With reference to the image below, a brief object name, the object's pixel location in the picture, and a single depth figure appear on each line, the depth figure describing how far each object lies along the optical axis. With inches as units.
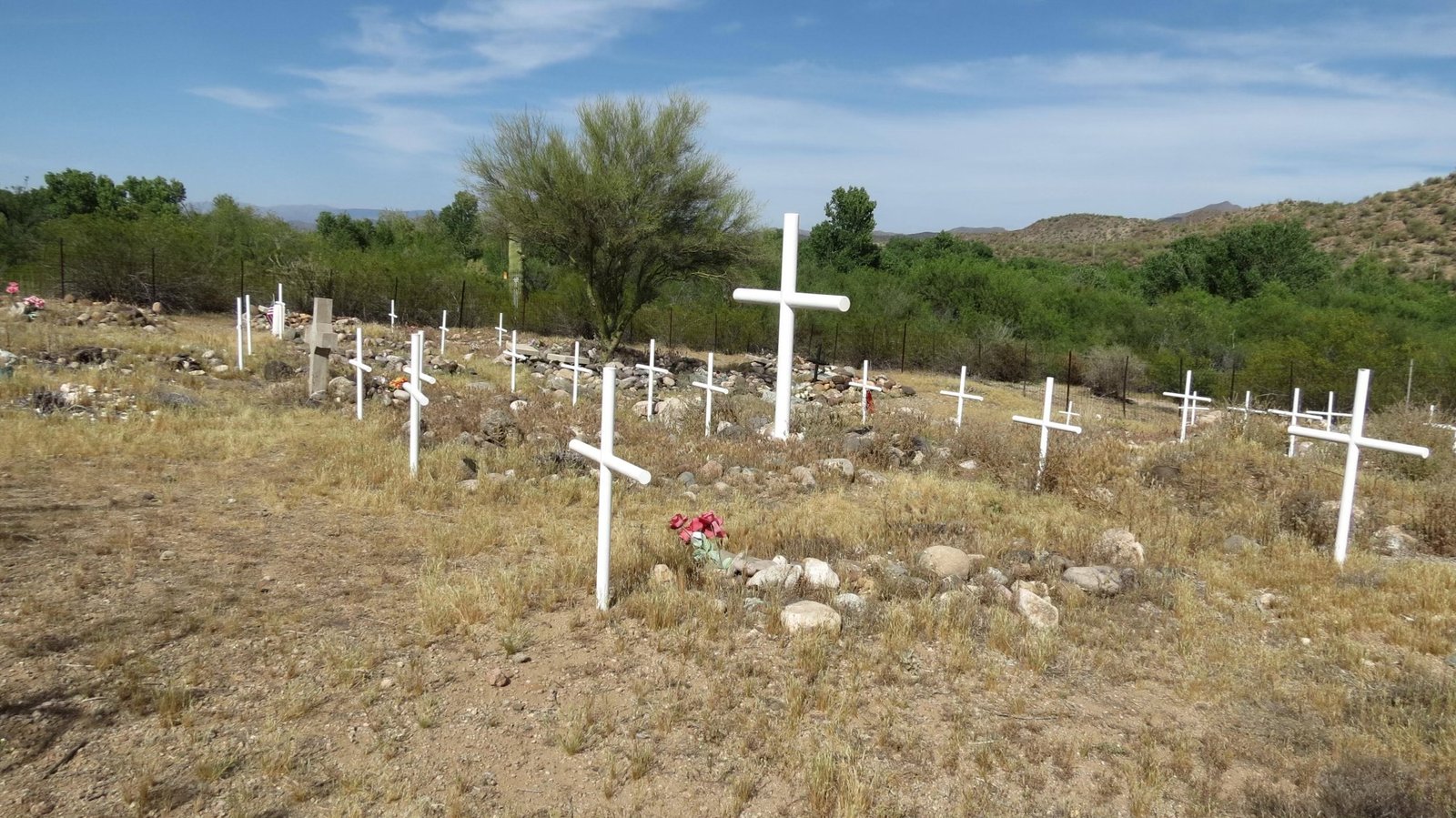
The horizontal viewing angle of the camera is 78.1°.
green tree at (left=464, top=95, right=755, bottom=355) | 920.3
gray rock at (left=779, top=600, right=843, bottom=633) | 191.9
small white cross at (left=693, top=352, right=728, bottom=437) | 471.5
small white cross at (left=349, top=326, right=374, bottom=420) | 442.3
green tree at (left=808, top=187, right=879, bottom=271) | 1920.5
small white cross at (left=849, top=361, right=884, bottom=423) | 531.7
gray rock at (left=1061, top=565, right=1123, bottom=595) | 224.2
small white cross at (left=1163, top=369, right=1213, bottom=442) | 594.1
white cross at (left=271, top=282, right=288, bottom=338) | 798.5
